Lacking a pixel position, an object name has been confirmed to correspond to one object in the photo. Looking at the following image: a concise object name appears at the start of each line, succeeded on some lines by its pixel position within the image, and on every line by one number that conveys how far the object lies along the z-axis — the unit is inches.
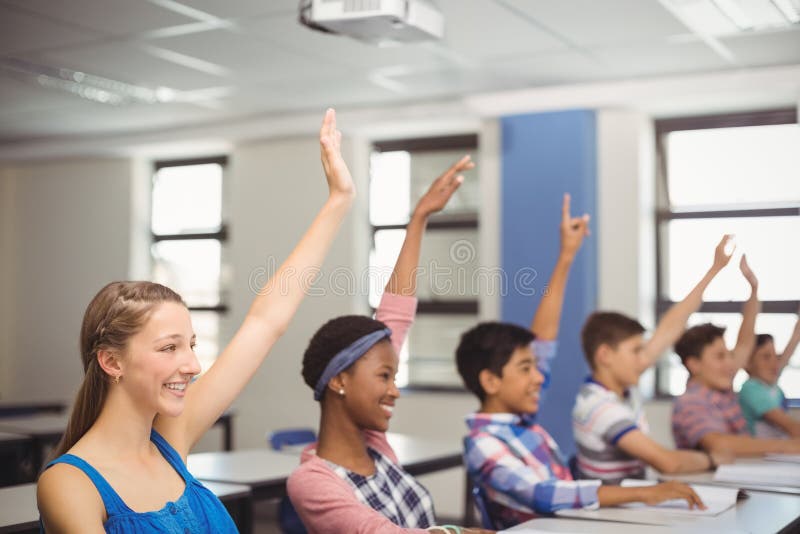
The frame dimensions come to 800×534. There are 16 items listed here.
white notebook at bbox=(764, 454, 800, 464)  133.6
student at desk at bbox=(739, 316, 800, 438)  156.5
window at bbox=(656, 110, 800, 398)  190.4
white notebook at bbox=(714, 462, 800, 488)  118.3
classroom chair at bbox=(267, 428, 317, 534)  138.6
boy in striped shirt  118.8
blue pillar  217.9
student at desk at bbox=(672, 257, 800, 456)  138.5
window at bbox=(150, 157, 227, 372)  286.2
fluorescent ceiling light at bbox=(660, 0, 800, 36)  157.5
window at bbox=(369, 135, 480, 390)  250.4
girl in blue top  55.9
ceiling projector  138.7
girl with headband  82.4
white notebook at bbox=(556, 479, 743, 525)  92.9
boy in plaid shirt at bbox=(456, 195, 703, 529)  96.7
